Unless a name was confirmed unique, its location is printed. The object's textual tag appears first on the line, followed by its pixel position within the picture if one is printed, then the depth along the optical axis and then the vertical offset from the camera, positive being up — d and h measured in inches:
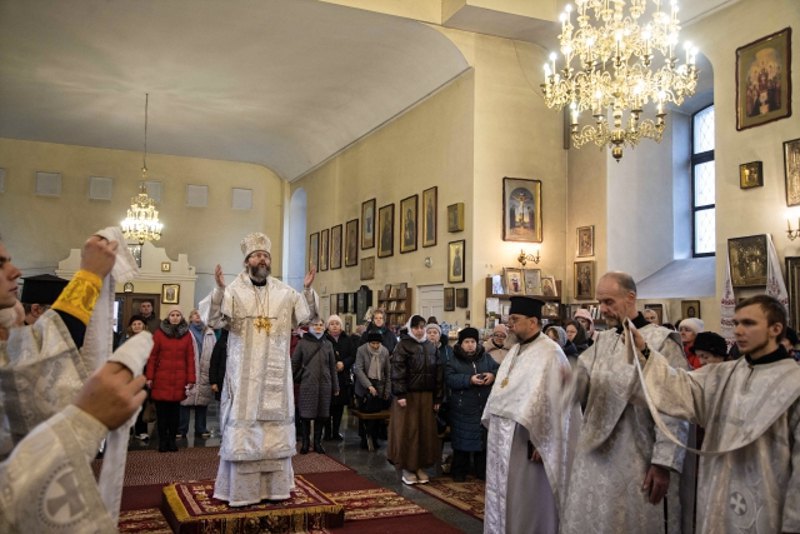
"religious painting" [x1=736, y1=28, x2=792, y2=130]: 428.5 +139.3
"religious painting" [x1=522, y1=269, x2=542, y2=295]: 581.9 +28.1
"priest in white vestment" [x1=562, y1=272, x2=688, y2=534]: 161.9 -28.1
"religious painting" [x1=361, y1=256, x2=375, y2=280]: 764.0 +47.3
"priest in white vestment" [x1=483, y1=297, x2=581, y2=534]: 200.8 -34.5
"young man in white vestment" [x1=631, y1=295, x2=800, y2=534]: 132.3 -18.6
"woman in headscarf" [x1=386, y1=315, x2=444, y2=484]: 335.0 -42.7
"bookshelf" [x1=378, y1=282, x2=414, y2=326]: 670.5 +11.0
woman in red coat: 395.9 -31.6
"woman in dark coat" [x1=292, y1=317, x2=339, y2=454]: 404.5 -34.1
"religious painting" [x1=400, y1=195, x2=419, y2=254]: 676.1 +82.5
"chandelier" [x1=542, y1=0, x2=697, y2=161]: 390.6 +133.5
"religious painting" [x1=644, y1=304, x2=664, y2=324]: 517.6 +5.4
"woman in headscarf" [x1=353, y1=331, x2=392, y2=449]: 419.2 -29.8
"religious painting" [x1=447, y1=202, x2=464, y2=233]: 593.6 +77.9
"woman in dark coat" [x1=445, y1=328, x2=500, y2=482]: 332.2 -34.9
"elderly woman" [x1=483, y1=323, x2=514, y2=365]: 370.3 -14.1
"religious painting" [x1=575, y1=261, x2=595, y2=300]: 573.3 +28.2
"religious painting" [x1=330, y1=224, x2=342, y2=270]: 856.3 +76.3
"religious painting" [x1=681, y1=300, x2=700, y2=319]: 490.9 +6.4
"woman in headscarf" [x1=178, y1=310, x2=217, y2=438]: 443.8 -47.3
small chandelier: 780.6 +92.1
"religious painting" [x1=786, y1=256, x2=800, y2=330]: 409.1 +18.5
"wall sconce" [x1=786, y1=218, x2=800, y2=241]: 415.5 +47.8
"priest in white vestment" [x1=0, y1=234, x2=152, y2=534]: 67.6 -11.1
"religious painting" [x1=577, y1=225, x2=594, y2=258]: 580.1 +58.8
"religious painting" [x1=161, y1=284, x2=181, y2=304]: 921.5 +21.9
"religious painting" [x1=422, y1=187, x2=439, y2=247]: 639.8 +84.8
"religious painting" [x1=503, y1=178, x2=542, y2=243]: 590.2 +83.6
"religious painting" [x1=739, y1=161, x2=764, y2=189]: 442.0 +84.9
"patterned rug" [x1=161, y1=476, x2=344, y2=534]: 234.5 -64.3
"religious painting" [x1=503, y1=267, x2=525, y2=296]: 574.9 +26.8
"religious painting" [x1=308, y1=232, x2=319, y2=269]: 939.3 +81.1
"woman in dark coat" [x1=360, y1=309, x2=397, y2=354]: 472.4 -10.3
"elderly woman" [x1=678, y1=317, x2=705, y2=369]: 311.5 -6.4
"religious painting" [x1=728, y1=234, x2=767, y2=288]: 431.8 +34.4
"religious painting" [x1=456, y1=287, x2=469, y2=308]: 577.9 +14.1
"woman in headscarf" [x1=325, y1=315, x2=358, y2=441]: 454.0 -30.5
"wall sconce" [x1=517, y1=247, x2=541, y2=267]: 587.0 +45.8
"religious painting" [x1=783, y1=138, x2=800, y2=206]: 418.6 +83.5
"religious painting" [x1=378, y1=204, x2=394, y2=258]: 722.2 +80.8
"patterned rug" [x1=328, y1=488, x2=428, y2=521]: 277.3 -73.0
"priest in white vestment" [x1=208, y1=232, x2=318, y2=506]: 253.6 -24.2
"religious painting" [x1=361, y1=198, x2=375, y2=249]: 768.9 +93.3
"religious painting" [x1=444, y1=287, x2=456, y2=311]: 597.0 +13.3
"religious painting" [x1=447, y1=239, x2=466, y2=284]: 590.1 +42.6
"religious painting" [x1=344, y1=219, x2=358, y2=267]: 812.6 +77.0
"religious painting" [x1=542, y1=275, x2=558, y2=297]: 588.1 +23.0
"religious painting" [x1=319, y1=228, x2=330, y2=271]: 898.7 +78.0
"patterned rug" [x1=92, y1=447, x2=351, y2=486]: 337.4 -73.7
